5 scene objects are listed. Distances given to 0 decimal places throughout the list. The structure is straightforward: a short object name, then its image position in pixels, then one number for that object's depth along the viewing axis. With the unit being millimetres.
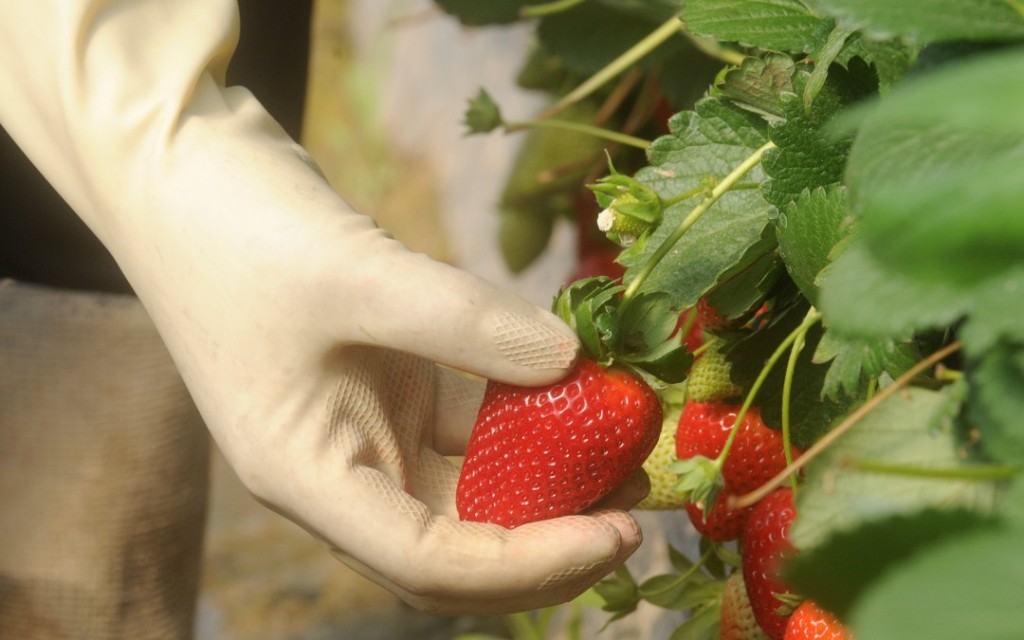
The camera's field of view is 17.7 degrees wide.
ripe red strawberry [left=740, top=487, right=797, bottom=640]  933
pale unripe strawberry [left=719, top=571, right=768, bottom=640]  966
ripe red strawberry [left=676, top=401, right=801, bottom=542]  964
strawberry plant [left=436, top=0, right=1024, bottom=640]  619
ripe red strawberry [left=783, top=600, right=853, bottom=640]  890
